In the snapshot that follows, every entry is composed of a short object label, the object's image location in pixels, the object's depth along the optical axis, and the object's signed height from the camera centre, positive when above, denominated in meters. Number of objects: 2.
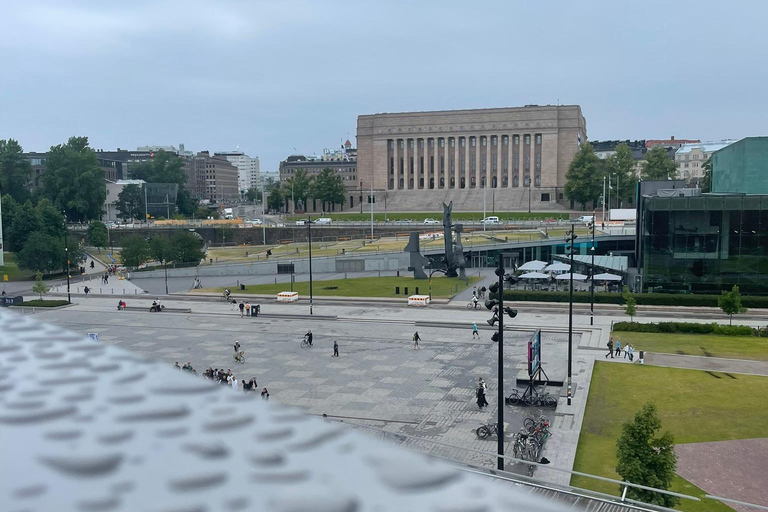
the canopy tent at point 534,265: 52.59 -4.38
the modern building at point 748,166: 56.25 +3.50
